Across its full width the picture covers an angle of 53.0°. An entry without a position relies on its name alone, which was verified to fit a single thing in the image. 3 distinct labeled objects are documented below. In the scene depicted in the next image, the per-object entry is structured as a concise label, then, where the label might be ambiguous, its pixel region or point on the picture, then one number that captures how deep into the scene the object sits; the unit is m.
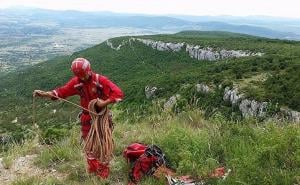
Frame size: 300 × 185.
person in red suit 3.91
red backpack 3.80
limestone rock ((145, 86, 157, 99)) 32.79
